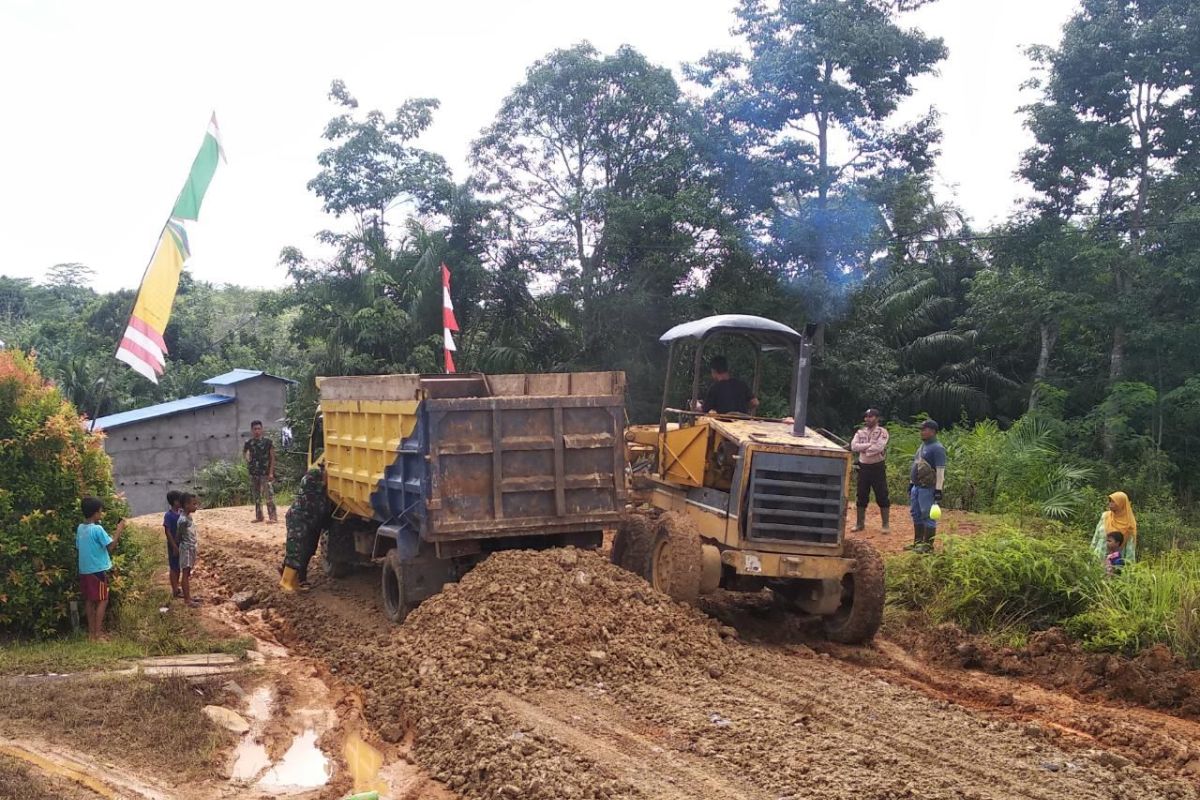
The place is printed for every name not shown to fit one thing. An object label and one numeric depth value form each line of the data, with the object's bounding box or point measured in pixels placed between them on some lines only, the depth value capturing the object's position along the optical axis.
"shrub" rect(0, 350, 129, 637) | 8.59
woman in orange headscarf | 9.17
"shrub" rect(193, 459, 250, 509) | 22.88
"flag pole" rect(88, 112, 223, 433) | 10.04
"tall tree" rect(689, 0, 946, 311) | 19.92
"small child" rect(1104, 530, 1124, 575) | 9.12
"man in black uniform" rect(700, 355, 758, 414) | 9.34
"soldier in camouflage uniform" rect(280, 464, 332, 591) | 10.85
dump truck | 8.18
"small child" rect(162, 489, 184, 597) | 10.25
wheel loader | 8.18
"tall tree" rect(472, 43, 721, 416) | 20.53
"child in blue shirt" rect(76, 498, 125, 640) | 8.66
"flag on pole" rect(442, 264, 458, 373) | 16.01
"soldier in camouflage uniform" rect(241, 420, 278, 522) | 15.78
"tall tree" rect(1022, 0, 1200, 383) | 18.72
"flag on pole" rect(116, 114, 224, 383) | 10.04
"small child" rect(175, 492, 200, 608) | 10.28
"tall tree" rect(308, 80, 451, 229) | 24.37
